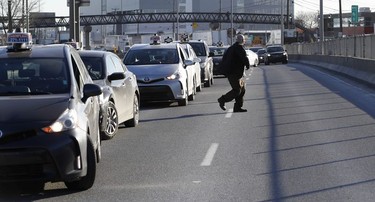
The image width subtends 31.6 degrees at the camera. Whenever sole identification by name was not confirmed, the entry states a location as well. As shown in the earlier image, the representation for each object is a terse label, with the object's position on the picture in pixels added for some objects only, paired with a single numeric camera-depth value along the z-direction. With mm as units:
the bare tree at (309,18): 167500
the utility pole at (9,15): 39062
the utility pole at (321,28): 46853
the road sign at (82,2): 28572
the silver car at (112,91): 11953
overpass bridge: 109656
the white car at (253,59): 50938
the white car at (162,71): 17594
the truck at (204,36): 95438
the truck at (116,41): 91506
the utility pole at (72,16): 26984
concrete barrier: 25812
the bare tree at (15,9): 47338
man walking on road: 15984
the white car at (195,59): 21734
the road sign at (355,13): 80662
